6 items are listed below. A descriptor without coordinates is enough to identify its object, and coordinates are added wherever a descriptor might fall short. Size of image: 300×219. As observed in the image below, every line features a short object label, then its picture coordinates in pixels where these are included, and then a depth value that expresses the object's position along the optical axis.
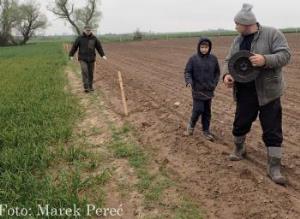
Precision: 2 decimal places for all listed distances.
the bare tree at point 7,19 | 75.88
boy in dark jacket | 6.93
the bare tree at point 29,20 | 85.00
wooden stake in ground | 9.09
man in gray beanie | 5.13
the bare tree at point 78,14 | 77.00
